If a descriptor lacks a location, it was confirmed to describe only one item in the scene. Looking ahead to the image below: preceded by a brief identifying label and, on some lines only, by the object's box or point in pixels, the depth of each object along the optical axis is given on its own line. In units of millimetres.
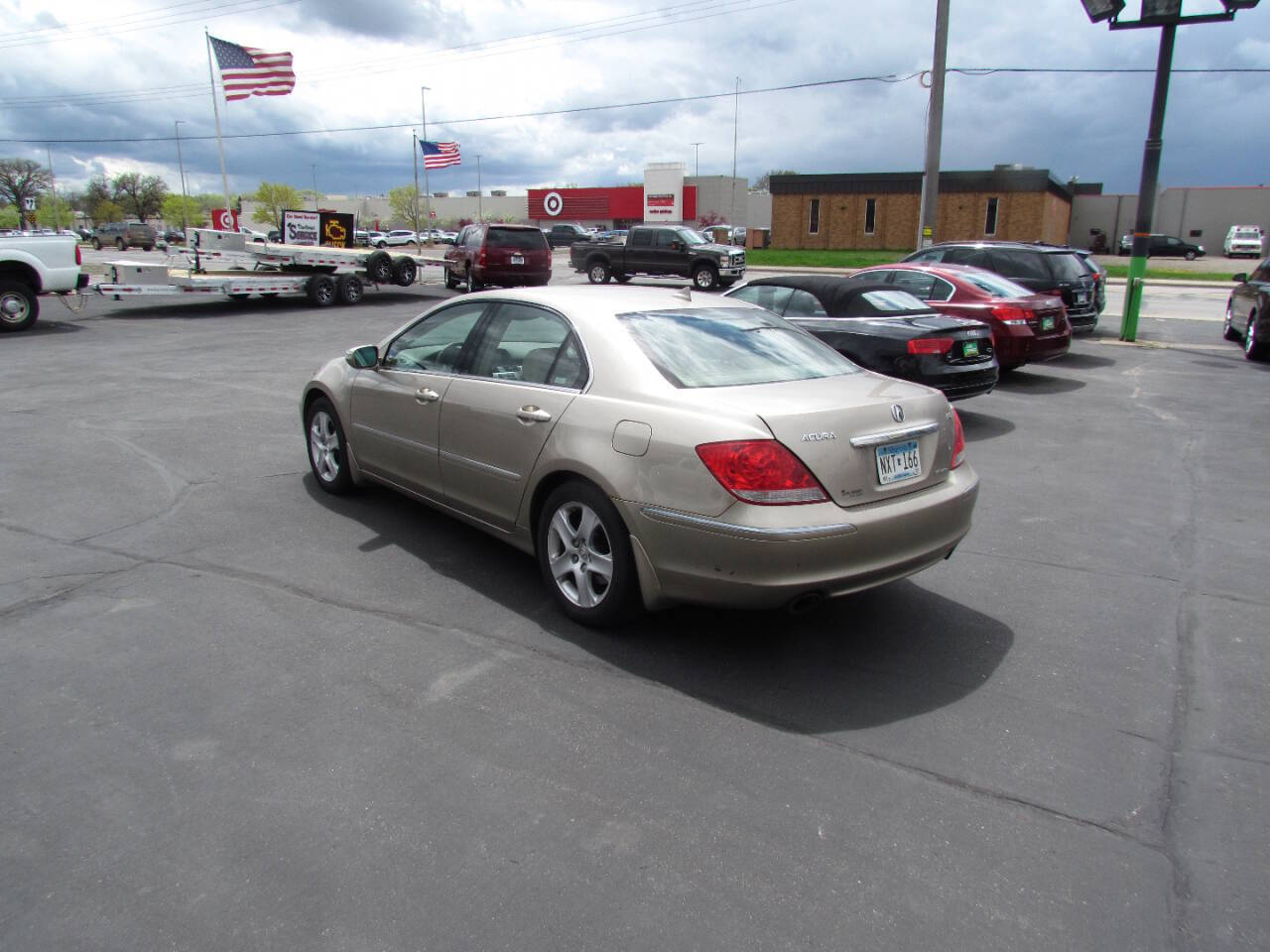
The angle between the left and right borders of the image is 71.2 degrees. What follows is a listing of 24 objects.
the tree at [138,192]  103125
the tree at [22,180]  88562
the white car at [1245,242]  53097
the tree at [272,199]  89250
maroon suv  22906
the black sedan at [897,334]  8180
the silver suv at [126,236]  58625
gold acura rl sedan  3570
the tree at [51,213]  97500
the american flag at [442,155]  39875
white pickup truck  15680
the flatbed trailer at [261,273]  18344
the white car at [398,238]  67381
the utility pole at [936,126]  20078
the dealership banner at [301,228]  21469
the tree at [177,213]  112250
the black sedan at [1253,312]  13234
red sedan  10609
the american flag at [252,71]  27016
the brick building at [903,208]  51000
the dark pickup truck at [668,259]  27453
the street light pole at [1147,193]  15041
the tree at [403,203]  106562
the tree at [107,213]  99875
